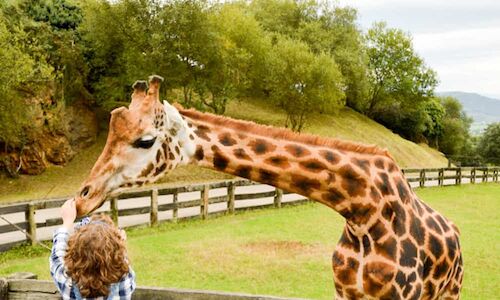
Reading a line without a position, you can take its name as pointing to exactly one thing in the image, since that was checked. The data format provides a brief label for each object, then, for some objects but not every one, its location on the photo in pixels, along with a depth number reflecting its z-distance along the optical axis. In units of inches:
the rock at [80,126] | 1082.1
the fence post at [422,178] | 956.6
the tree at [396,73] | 1921.8
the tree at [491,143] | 2255.2
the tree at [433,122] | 2117.4
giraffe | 129.7
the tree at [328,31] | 1646.2
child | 121.0
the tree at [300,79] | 1267.2
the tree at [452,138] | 2259.7
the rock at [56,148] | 1011.3
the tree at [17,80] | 824.9
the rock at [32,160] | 977.5
